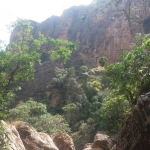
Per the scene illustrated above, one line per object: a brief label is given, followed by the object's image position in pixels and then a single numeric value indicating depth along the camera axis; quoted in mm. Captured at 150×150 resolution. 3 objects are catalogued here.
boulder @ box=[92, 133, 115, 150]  13992
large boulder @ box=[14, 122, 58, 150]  11820
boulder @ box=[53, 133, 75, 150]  14953
